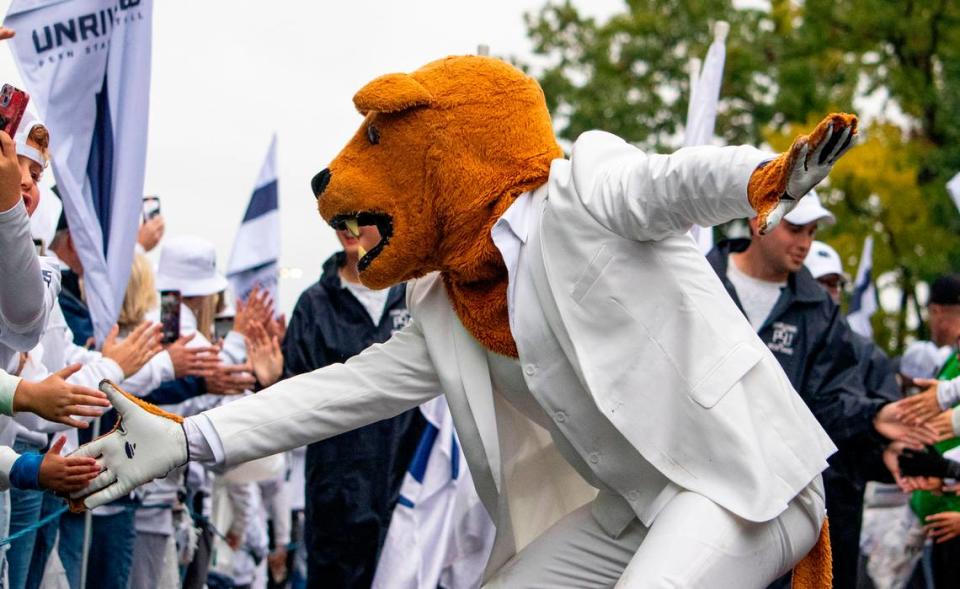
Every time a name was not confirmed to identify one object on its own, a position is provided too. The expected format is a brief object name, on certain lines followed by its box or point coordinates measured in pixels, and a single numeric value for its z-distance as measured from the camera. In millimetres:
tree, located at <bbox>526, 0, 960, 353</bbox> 25953
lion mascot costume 4125
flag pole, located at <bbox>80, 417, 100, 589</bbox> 6414
